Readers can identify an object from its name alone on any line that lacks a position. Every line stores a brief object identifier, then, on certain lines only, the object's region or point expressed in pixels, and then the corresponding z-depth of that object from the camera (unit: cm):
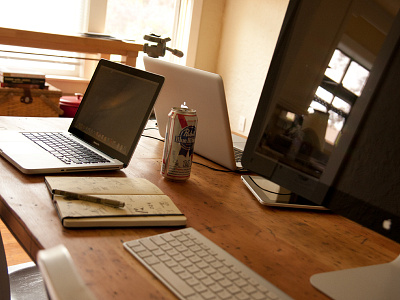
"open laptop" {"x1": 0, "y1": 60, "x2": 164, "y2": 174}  106
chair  39
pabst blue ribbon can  104
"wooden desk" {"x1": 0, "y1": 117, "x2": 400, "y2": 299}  65
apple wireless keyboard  61
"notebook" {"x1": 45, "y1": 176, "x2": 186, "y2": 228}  77
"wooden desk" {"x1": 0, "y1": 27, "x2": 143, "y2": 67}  270
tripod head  165
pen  82
